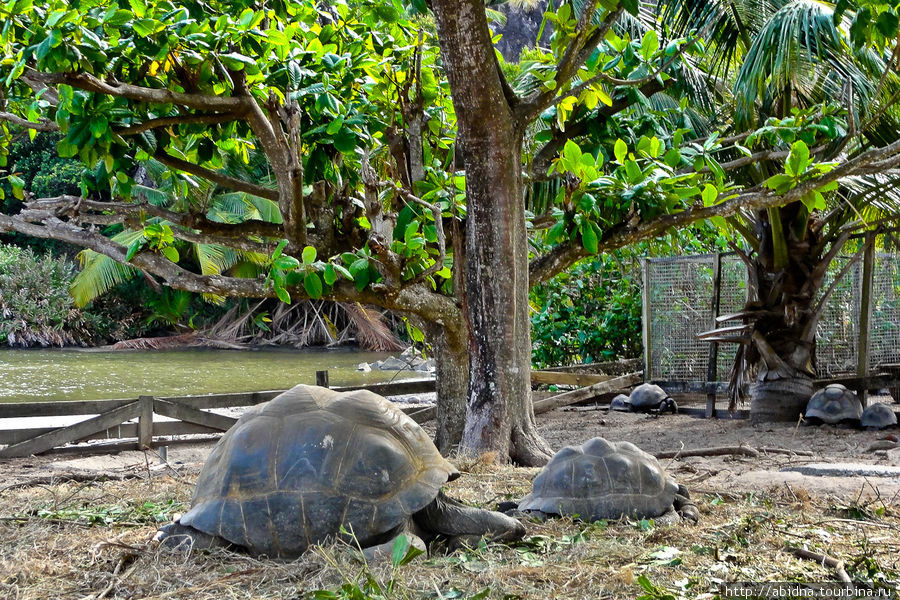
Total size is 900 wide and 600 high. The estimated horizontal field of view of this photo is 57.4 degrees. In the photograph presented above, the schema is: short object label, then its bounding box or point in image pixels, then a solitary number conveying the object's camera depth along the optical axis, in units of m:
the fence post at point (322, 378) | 8.66
